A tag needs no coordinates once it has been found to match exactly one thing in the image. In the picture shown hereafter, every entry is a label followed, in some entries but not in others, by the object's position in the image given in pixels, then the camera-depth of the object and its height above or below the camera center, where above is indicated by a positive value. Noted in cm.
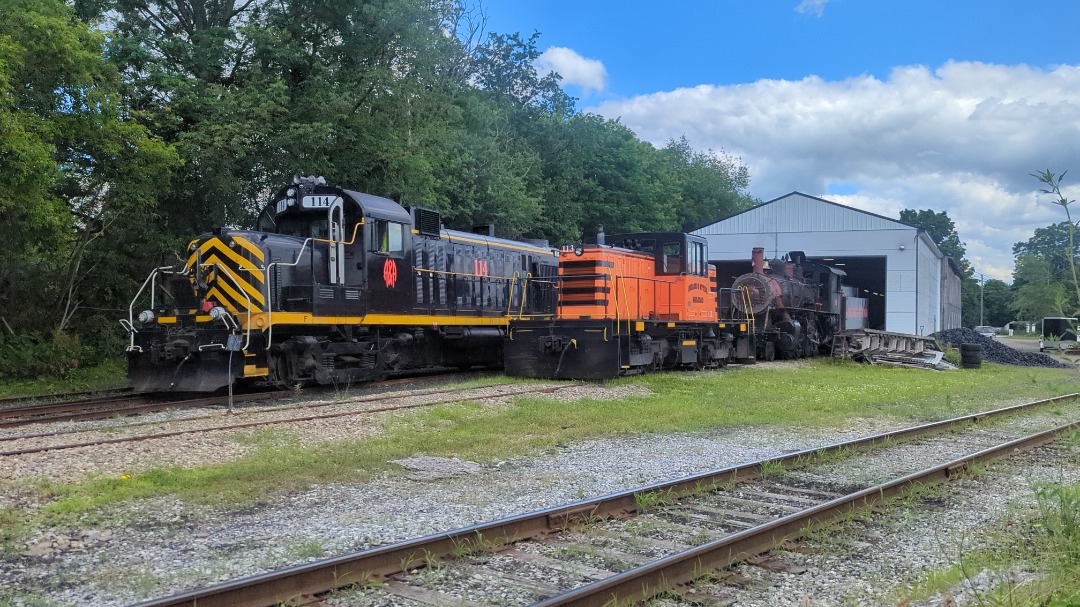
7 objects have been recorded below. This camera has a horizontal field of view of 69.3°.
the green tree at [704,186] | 6222 +1076
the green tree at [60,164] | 1308 +270
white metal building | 3247 +277
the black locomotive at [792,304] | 2264 +18
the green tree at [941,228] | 9519 +1041
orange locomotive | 1525 -17
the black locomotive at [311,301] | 1182 +14
